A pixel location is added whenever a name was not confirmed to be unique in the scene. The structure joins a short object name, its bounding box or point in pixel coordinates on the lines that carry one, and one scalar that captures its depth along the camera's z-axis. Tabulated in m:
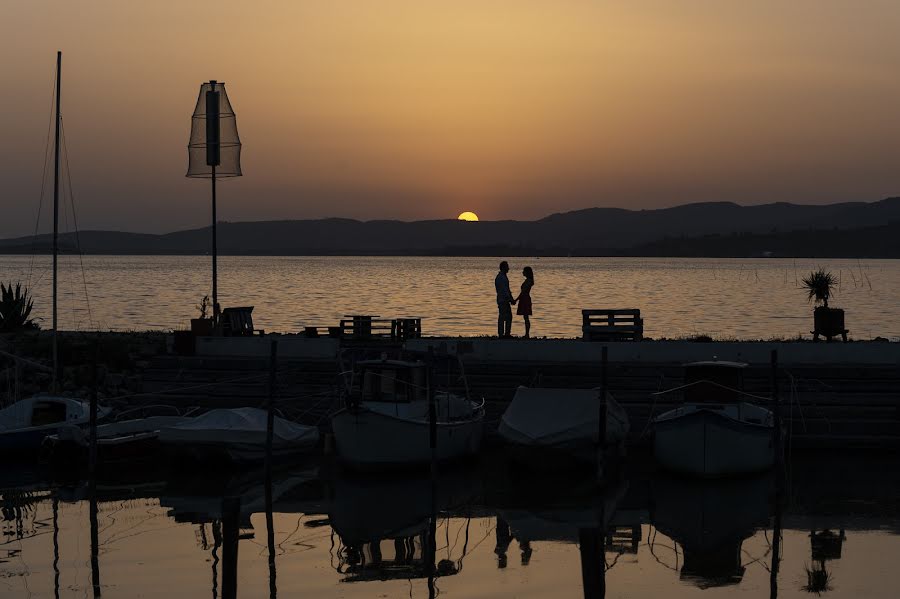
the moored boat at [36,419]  30.27
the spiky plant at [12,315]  47.88
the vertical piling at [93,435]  27.36
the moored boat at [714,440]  26.66
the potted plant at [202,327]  37.03
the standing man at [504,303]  37.19
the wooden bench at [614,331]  35.59
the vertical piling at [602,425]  26.52
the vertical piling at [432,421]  25.84
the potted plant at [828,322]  36.41
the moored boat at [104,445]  28.78
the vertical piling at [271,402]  26.81
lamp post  38.09
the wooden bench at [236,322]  37.91
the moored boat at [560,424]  27.70
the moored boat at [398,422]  27.34
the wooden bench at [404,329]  38.06
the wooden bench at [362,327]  37.97
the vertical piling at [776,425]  26.09
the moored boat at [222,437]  28.31
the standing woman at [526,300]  36.90
